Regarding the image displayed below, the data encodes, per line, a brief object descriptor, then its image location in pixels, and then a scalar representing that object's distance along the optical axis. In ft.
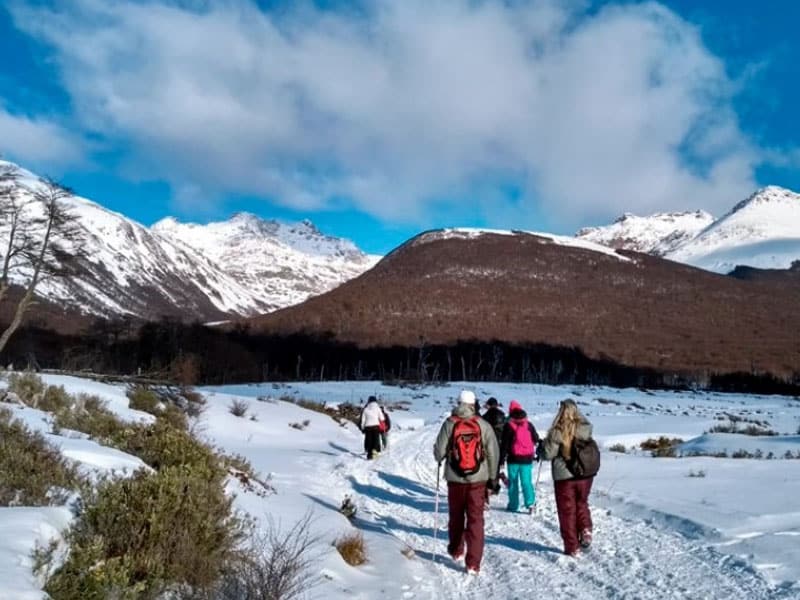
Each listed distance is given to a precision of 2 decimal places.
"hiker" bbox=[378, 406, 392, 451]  58.39
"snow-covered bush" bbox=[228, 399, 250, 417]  72.08
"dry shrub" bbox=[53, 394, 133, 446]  29.37
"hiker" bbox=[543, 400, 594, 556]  24.95
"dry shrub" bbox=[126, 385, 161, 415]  51.49
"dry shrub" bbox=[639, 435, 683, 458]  58.49
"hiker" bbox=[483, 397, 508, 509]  41.24
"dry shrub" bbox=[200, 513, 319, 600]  15.25
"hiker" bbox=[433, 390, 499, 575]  24.36
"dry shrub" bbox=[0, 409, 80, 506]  16.43
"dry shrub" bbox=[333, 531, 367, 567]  23.11
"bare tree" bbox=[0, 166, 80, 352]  64.95
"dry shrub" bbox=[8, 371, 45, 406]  36.06
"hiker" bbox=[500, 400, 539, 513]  34.88
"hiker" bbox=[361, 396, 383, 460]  57.37
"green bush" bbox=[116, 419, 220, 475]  25.07
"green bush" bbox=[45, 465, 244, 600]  12.75
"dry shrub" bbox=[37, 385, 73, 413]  36.40
